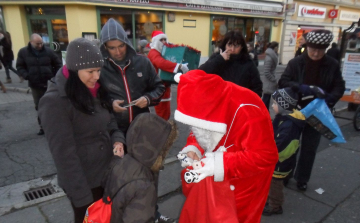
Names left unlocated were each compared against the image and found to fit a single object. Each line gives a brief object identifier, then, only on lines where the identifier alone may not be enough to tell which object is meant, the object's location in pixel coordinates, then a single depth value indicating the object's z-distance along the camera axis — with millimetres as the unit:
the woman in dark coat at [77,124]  1712
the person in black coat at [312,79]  2977
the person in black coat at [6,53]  9719
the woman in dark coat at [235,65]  3336
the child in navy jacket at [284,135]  2857
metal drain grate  3371
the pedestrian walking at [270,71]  5789
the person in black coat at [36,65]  5180
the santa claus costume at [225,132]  1430
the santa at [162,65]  4375
